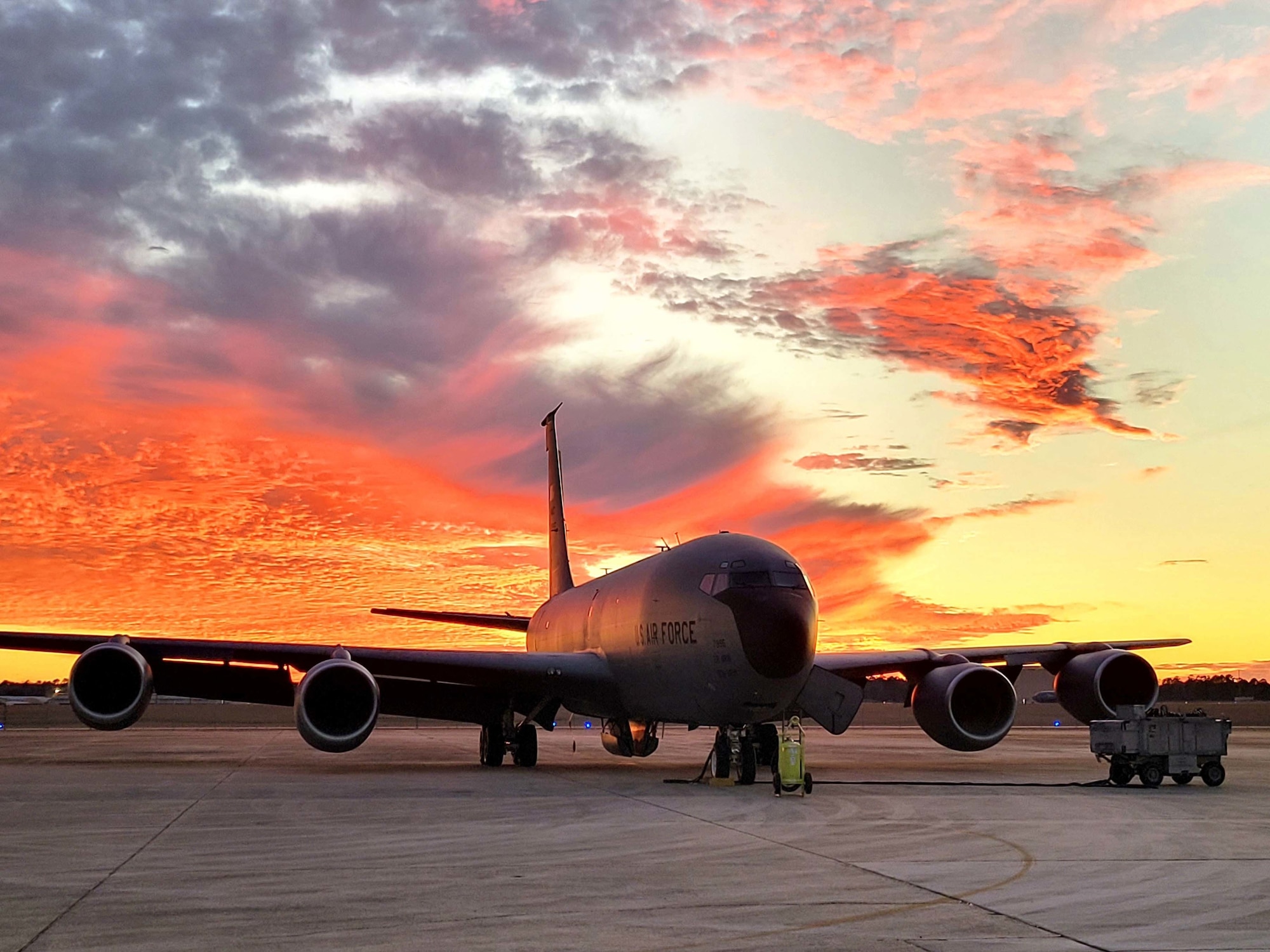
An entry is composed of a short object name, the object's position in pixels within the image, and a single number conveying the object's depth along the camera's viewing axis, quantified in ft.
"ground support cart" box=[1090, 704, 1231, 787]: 71.31
